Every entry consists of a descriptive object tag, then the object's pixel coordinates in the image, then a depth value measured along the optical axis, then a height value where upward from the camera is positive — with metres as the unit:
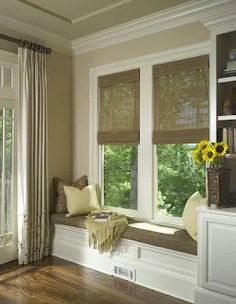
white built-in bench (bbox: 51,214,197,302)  2.86 -1.11
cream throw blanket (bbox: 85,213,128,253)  3.30 -0.90
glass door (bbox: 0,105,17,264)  3.64 -0.45
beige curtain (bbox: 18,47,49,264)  3.66 -0.14
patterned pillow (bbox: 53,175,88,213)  4.09 -0.53
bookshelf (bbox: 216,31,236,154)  2.73 +0.54
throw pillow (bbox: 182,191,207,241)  2.92 -0.64
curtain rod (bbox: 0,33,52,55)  3.57 +1.23
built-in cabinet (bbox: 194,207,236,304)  2.49 -0.89
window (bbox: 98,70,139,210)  3.85 +0.15
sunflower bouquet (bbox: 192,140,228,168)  2.63 -0.05
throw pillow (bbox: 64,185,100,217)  3.89 -0.66
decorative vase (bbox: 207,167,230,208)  2.66 -0.33
